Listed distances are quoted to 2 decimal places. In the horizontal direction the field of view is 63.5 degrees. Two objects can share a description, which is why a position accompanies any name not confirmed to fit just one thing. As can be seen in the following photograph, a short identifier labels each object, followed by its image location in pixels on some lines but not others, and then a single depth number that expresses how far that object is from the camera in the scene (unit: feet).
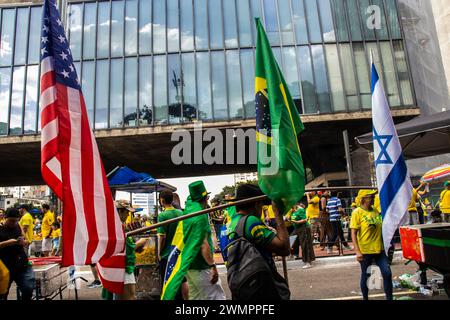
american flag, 8.64
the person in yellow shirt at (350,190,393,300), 17.46
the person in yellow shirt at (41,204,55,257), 43.08
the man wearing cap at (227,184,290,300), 9.39
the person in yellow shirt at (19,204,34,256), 33.09
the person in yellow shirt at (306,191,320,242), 39.93
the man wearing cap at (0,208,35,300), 18.07
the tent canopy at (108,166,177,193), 26.50
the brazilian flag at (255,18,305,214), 10.20
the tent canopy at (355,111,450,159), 20.21
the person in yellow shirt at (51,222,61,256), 47.75
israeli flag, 13.79
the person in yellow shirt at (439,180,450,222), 30.81
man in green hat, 14.47
